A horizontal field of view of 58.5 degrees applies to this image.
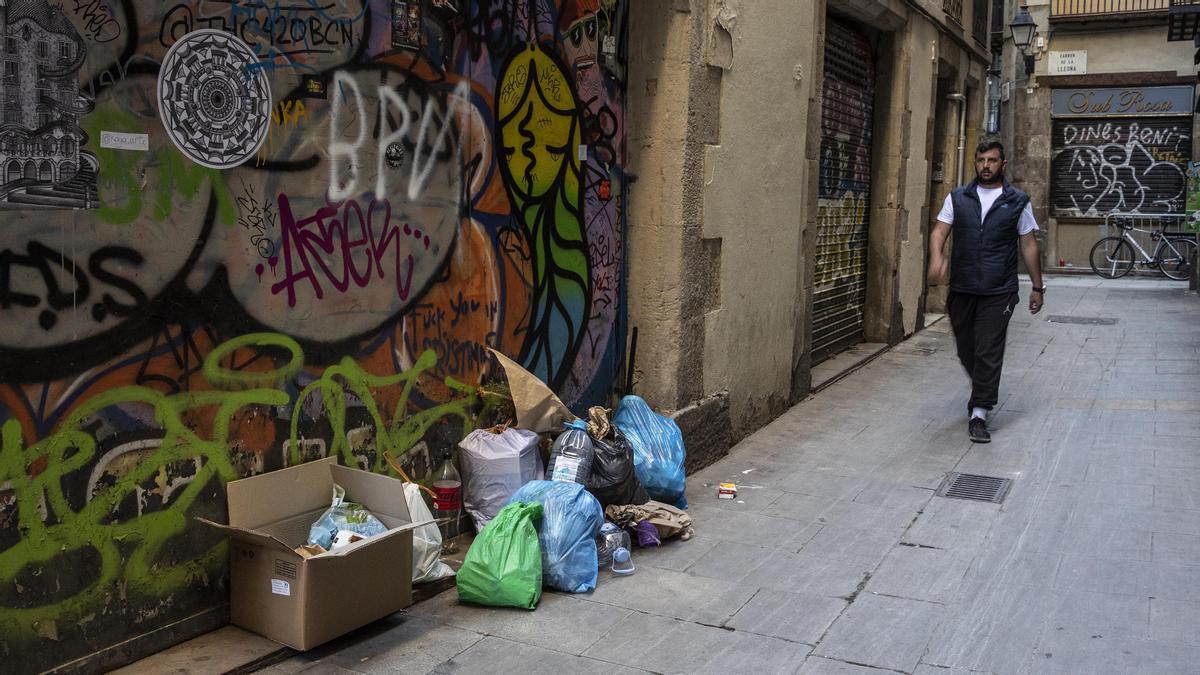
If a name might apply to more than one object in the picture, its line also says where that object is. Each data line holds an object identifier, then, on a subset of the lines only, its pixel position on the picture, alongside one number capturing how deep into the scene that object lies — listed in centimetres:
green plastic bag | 408
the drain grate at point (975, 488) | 583
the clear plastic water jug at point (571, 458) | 479
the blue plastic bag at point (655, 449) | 539
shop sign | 2167
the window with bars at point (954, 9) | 1244
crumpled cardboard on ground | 493
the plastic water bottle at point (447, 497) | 465
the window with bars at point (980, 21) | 1439
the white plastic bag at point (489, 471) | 471
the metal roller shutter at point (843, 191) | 951
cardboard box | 353
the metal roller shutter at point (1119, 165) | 2200
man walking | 705
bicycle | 1856
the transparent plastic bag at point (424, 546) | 418
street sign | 2255
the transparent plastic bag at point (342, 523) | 390
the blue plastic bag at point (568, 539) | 429
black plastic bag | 491
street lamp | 1583
